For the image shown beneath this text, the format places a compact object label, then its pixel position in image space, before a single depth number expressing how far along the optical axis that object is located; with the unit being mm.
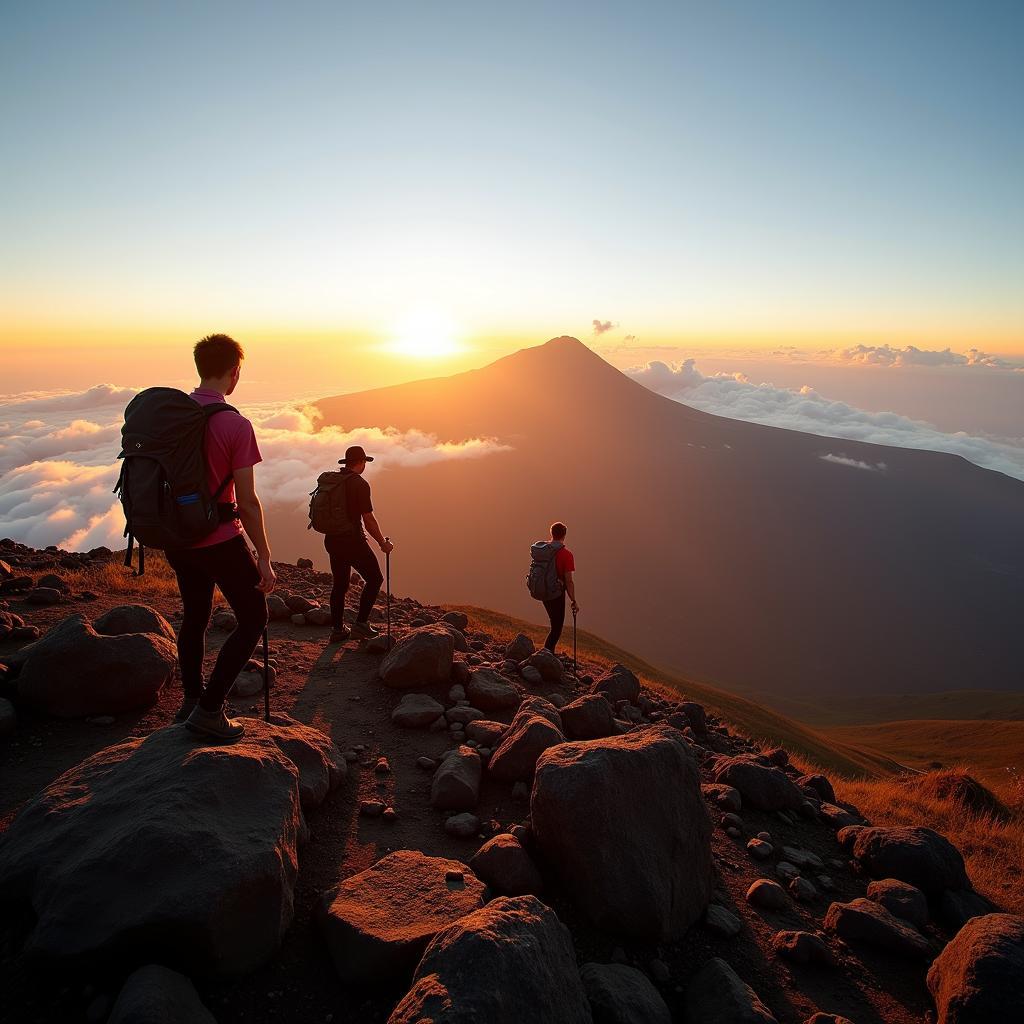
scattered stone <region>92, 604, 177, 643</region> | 8852
